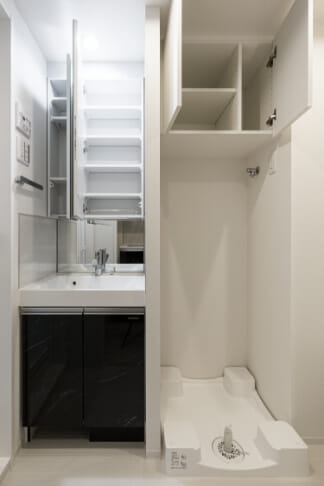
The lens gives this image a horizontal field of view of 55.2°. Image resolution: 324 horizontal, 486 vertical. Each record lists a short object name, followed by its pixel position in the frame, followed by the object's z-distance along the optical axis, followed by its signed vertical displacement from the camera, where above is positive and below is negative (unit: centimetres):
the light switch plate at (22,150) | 170 +53
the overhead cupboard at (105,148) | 222 +71
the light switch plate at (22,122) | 168 +69
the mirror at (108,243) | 230 +0
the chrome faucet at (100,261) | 229 -13
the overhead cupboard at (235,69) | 148 +100
